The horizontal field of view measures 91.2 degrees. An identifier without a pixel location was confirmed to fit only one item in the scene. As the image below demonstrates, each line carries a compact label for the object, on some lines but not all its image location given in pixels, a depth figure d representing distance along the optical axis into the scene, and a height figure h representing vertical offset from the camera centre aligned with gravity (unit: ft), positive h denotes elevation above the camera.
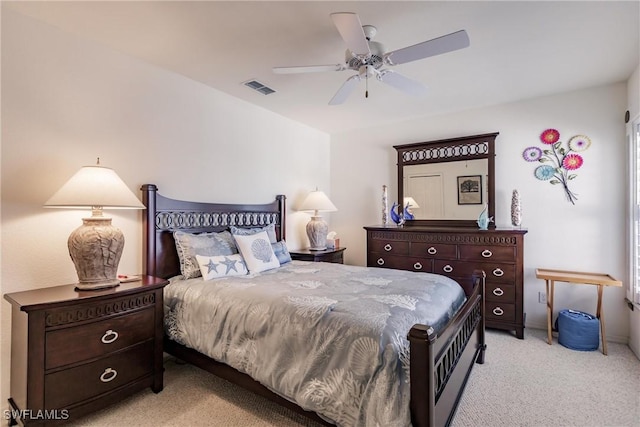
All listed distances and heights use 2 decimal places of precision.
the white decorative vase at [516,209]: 11.69 +0.27
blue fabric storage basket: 9.75 -3.64
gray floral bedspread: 4.95 -2.21
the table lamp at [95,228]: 6.63 -0.30
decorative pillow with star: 8.54 -1.45
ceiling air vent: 10.35 +4.40
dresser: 10.91 -1.59
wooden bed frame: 4.43 -2.10
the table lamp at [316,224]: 13.89 -0.39
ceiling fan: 5.77 +3.45
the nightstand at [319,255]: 12.97 -1.68
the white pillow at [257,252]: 9.62 -1.18
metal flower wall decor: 11.19 +2.17
